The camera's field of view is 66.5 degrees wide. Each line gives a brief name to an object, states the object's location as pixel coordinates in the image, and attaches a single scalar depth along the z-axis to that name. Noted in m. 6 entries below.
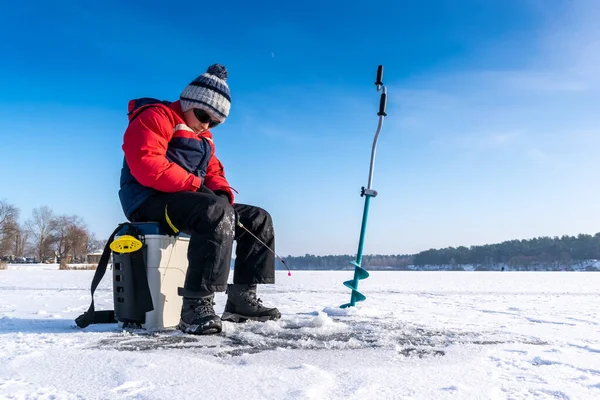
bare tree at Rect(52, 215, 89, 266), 67.71
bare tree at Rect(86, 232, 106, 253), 76.69
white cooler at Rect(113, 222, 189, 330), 2.38
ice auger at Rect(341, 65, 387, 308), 3.94
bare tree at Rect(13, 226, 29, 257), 62.56
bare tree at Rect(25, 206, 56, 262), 66.06
